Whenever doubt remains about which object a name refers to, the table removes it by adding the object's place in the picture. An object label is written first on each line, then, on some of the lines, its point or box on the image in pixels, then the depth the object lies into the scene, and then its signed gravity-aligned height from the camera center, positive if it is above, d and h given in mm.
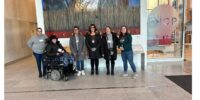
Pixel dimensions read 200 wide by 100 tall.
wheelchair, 6020 -688
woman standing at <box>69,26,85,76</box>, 6445 -81
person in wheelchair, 6043 -289
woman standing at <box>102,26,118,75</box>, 6285 -69
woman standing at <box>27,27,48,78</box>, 6262 -32
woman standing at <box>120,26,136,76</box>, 6023 -113
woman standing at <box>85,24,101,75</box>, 6273 -30
